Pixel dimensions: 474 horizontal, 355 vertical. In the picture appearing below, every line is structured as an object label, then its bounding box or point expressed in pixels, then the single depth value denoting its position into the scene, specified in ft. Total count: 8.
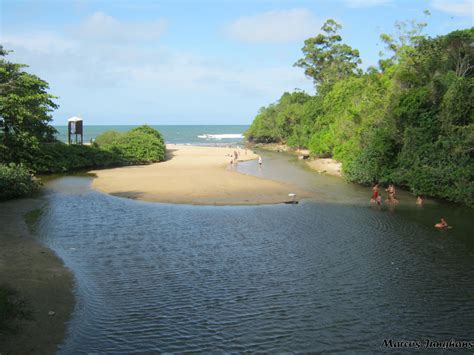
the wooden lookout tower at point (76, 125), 177.09
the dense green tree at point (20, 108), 112.98
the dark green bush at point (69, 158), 139.03
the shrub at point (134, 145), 175.31
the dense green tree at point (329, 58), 280.31
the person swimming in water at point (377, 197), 98.43
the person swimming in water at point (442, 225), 78.07
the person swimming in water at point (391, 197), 100.45
